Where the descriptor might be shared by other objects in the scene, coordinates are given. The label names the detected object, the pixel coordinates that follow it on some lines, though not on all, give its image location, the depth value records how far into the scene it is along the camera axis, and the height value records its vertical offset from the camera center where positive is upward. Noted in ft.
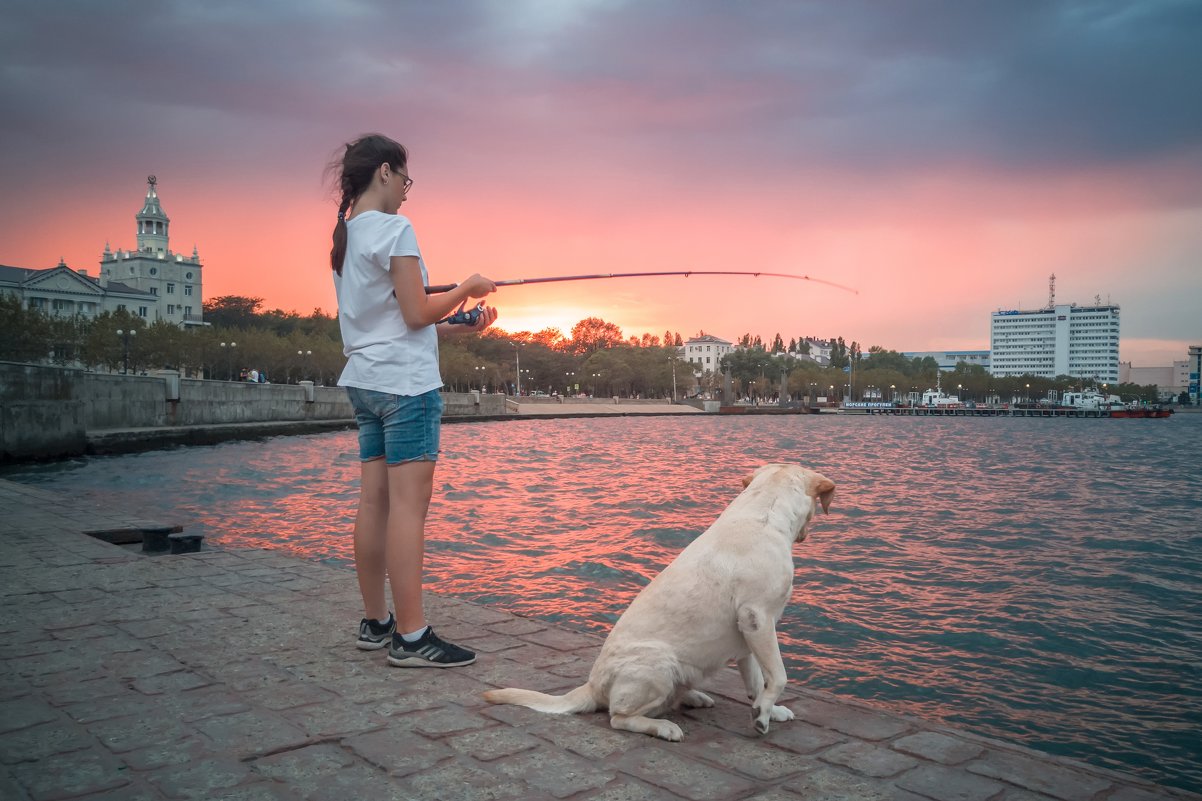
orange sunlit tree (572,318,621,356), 637.30 +35.29
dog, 10.80 -3.35
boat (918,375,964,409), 558.97 -5.23
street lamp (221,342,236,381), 277.23 +9.73
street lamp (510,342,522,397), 440.45 +16.12
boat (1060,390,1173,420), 456.86 -6.40
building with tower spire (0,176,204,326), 350.43 +48.70
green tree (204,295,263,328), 437.17 +40.23
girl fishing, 13.43 +0.07
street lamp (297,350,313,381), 304.50 +11.26
